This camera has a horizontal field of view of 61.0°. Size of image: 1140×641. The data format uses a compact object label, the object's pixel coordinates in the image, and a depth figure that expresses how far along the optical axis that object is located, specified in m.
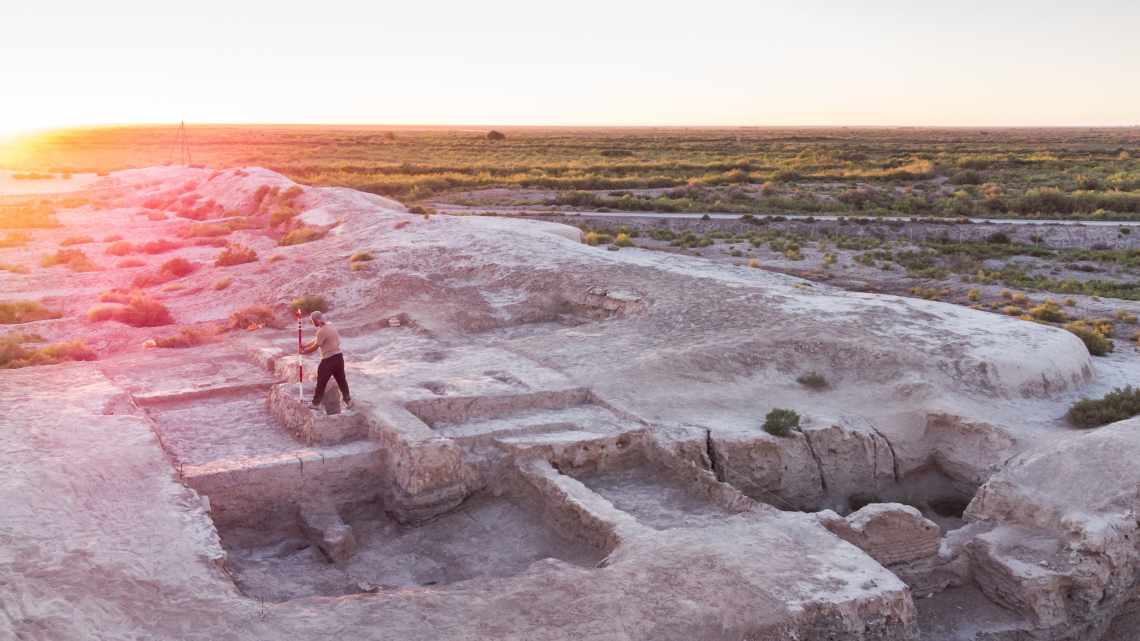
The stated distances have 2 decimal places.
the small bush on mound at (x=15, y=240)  31.07
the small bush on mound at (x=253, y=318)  18.75
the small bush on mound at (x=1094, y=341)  16.53
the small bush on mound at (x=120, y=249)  28.53
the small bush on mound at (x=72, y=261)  26.66
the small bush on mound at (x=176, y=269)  25.00
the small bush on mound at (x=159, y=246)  28.94
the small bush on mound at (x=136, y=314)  19.44
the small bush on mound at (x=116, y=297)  20.45
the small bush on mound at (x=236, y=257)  24.44
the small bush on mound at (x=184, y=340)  17.11
